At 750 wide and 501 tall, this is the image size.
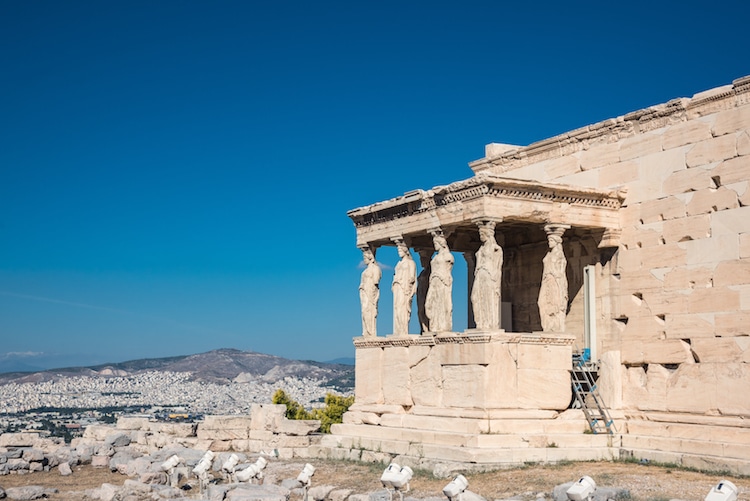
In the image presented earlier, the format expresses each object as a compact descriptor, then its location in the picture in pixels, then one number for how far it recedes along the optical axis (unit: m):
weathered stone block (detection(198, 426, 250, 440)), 21.66
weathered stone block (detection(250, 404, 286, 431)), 21.42
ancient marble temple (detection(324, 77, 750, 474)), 15.76
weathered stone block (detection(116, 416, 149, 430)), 23.72
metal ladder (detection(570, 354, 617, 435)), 17.11
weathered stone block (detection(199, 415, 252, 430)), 21.84
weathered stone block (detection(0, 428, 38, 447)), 22.52
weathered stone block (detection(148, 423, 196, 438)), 22.09
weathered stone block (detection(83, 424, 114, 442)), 23.58
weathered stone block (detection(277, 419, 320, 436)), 20.67
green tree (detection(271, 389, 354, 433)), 31.15
